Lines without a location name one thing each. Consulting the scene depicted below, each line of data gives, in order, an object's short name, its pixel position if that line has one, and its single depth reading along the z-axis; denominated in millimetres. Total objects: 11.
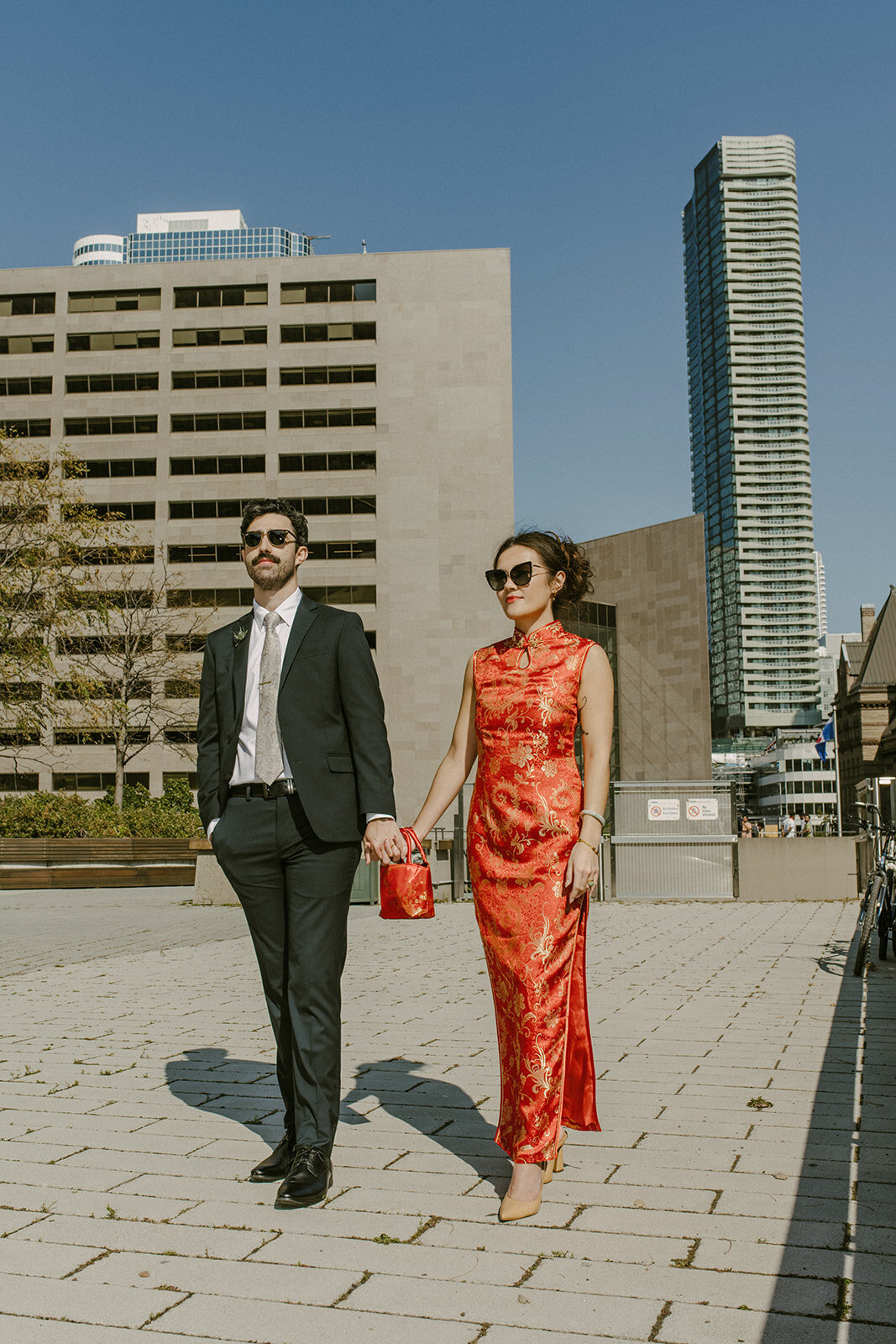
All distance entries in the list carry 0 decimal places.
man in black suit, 3881
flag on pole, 57566
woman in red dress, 3734
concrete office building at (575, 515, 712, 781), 56531
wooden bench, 22188
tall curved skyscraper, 198625
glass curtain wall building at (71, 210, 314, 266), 145375
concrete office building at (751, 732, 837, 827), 146625
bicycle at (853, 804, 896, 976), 9297
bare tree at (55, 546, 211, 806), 28672
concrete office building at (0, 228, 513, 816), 58938
